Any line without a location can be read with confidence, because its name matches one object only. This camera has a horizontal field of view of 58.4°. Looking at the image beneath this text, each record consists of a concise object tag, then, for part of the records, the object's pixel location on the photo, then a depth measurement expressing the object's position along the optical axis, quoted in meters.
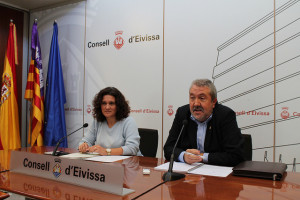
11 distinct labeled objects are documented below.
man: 1.84
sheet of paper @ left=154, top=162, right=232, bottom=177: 1.58
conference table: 1.19
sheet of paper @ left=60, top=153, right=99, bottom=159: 1.97
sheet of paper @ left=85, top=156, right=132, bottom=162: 1.88
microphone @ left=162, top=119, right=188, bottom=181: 1.43
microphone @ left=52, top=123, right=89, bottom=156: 2.06
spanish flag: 3.92
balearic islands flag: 3.96
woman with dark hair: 2.43
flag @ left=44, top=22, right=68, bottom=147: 3.97
